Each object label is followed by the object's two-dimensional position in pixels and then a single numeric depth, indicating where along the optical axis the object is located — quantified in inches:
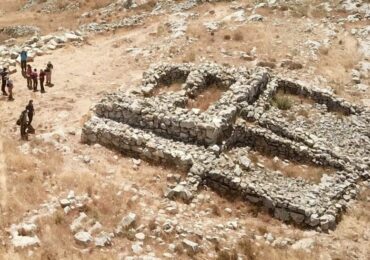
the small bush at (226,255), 640.4
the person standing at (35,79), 1123.9
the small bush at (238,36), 1401.3
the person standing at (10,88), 1077.8
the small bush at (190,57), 1294.3
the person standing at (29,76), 1137.4
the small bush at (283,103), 1039.6
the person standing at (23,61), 1232.3
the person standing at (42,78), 1117.1
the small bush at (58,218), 679.1
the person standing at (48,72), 1156.5
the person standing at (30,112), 941.2
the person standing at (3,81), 1099.9
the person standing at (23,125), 919.0
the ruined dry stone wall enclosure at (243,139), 773.9
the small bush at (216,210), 749.3
